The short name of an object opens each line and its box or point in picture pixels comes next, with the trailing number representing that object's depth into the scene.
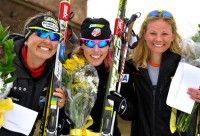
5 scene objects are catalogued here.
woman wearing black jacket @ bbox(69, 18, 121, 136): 4.02
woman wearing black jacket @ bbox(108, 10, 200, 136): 4.00
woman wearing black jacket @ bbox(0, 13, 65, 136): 3.76
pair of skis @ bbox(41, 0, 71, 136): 3.84
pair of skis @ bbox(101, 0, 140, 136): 4.03
